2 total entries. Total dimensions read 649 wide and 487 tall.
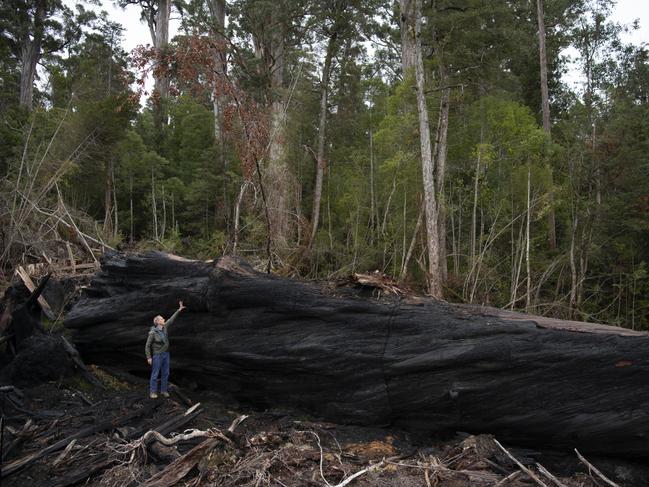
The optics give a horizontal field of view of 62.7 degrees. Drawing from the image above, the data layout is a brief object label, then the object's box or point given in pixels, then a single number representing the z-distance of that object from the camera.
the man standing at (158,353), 8.34
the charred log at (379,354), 6.67
